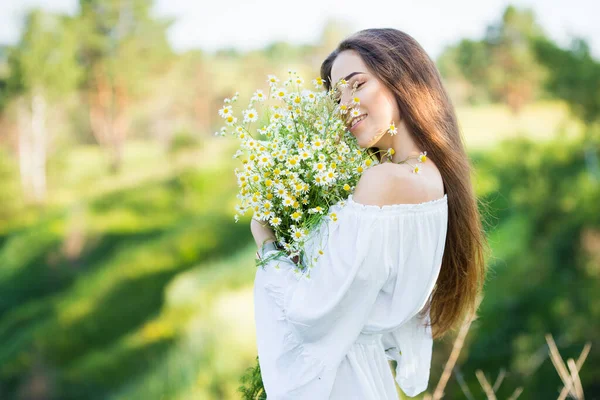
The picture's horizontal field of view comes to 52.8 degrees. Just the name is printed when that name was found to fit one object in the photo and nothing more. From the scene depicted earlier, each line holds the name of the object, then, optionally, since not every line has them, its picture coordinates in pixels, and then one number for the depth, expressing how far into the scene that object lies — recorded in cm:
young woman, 165
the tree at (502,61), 1661
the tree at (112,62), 1673
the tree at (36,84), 1572
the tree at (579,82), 1217
